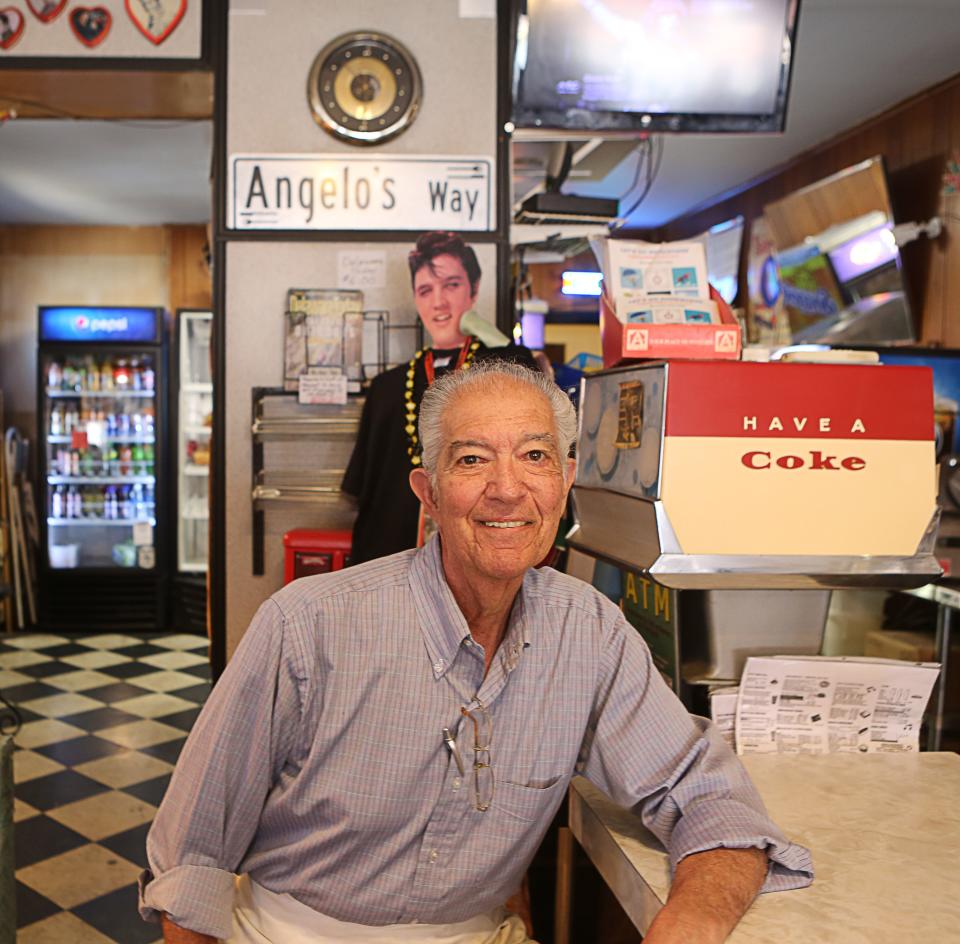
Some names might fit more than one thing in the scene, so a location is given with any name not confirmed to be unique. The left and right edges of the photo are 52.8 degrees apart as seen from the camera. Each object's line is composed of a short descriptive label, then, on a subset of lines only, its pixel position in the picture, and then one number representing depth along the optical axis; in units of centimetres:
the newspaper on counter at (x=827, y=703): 164
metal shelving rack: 313
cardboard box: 169
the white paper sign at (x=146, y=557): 709
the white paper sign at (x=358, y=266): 316
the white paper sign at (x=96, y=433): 713
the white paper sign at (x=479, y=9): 310
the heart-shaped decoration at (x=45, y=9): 304
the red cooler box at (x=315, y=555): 299
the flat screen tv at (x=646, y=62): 305
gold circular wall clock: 307
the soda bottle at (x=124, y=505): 723
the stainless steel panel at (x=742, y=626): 174
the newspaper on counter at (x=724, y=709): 165
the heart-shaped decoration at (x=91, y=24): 305
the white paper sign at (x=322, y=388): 311
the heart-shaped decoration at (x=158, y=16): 306
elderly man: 129
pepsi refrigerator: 697
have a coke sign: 159
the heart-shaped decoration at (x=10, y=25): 305
